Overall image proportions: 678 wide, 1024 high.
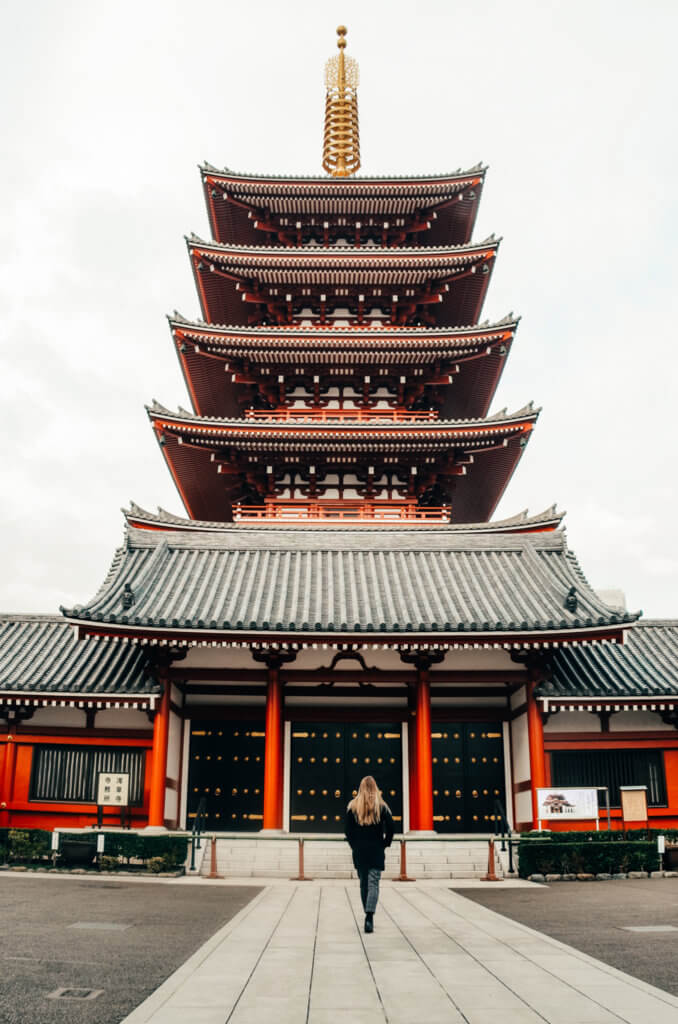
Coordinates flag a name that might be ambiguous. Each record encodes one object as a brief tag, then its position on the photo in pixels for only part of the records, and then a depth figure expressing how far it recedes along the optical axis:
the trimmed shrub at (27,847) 17.23
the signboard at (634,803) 17.31
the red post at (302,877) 15.78
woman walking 9.32
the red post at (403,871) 15.92
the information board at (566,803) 17.34
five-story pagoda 19.53
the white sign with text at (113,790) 18.31
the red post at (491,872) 15.91
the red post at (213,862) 15.92
